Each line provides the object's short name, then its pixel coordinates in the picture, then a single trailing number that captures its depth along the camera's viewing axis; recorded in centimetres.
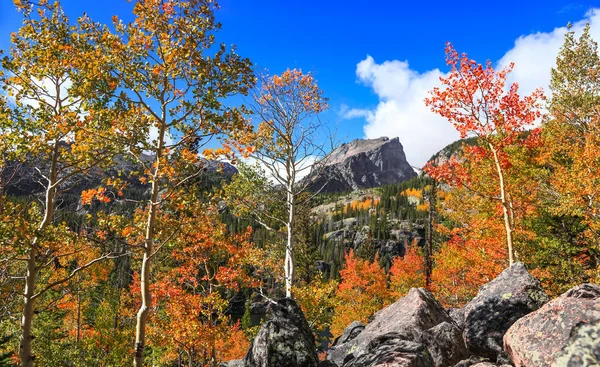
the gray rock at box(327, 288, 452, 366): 1180
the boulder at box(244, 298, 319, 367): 991
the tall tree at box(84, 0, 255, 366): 880
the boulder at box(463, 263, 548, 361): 1082
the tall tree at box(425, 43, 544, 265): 1513
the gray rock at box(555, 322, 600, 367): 530
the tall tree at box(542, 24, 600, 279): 1723
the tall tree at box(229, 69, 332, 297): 1627
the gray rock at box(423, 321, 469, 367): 1066
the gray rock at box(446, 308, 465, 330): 1437
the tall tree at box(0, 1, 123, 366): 823
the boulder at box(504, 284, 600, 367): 626
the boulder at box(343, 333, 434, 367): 805
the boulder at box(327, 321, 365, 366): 1405
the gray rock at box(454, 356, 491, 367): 985
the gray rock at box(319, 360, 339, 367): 1061
